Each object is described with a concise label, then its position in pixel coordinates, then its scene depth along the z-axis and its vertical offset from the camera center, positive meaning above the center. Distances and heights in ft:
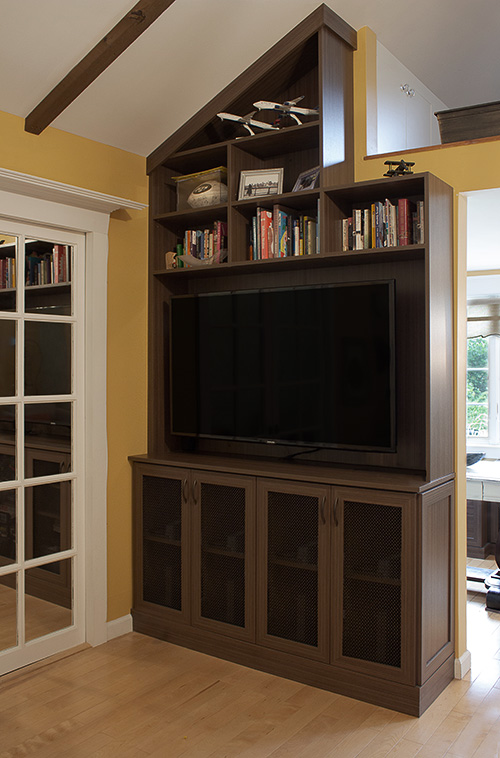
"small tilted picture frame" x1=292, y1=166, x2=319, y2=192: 10.30 +3.23
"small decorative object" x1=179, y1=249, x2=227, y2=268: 11.35 +2.16
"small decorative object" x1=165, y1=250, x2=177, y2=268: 12.06 +2.27
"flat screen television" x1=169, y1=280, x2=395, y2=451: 9.75 +0.30
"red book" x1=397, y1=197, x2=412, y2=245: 9.37 +2.30
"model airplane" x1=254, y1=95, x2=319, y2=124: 10.09 +4.22
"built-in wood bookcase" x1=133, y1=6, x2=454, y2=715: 9.05 -1.51
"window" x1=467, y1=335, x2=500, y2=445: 19.44 -0.19
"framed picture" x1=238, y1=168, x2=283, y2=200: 10.78 +3.29
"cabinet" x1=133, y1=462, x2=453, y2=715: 8.95 -2.91
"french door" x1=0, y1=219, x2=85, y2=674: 10.01 -0.90
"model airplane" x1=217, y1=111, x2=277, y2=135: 10.46 +4.19
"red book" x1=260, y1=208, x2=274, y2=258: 10.61 +2.43
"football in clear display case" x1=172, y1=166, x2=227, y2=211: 11.37 +3.42
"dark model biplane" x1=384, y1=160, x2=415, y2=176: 9.45 +3.08
